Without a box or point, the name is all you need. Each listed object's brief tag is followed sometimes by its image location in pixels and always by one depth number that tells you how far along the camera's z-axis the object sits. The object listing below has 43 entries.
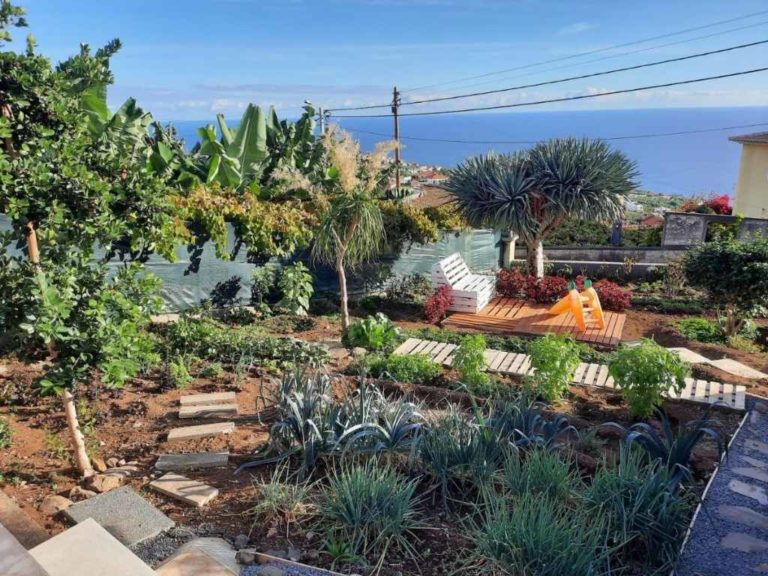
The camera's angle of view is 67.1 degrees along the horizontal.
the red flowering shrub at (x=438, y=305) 9.45
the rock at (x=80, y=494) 3.59
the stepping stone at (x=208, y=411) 4.95
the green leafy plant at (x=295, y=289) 8.96
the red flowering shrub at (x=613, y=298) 10.05
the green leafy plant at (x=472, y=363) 5.66
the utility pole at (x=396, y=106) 19.61
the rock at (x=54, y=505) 3.42
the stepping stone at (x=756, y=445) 4.89
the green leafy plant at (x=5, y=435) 4.08
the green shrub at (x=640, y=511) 3.24
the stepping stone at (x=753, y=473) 4.39
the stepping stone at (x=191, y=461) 4.04
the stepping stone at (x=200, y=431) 4.49
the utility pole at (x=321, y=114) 16.16
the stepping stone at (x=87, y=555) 2.67
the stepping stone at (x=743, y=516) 3.77
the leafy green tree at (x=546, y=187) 10.42
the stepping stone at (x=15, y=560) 2.26
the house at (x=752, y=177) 21.38
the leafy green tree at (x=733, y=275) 8.08
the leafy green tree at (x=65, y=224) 3.26
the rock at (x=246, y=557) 3.02
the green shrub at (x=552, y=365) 5.22
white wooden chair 9.88
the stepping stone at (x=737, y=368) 6.81
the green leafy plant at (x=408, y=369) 6.03
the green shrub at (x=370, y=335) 7.40
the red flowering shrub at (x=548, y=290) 10.55
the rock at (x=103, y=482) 3.69
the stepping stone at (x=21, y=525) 3.04
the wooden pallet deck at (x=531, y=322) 8.69
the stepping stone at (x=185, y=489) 3.60
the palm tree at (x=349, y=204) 7.57
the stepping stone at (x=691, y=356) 7.19
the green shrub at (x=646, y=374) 4.87
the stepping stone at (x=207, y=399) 5.20
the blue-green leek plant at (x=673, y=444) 3.89
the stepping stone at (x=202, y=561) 2.89
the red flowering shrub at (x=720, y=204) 17.36
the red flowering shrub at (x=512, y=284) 10.97
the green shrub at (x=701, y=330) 8.79
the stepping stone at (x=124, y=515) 3.24
